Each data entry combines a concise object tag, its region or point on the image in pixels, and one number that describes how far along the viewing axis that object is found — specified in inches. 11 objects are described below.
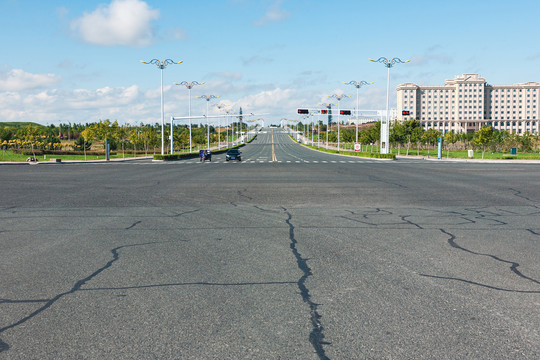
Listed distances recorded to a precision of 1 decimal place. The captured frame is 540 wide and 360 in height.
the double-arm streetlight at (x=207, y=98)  3194.1
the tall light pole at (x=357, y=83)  2843.5
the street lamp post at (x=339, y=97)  3340.1
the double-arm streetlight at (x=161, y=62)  2248.0
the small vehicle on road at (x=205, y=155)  2306.2
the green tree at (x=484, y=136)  2514.8
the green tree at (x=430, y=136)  3453.0
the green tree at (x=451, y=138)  3820.6
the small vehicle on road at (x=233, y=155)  2255.2
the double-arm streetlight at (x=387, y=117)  2282.2
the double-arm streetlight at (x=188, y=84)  2635.3
